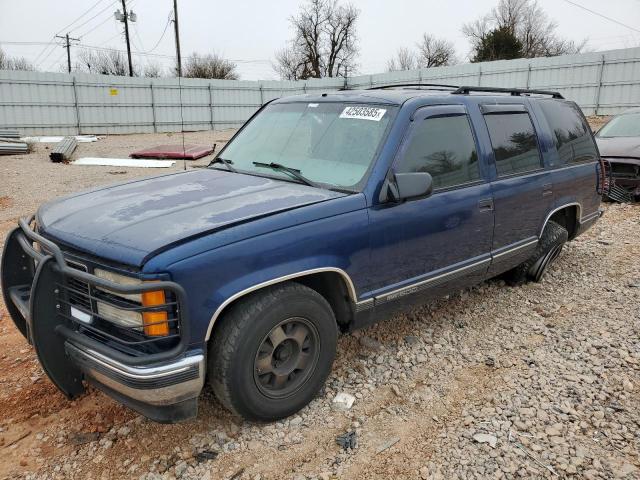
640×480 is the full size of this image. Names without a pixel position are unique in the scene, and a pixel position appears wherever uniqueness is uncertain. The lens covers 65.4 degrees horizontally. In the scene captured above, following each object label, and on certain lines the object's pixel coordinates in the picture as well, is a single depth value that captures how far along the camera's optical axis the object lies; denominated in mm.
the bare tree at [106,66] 55031
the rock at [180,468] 2554
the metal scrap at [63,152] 14930
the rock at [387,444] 2758
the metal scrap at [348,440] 2779
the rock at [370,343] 3875
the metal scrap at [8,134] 18292
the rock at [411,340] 3963
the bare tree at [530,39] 49406
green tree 38219
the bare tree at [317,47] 52188
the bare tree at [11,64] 48969
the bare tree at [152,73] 52884
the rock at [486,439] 2783
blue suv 2412
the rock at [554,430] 2859
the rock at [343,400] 3139
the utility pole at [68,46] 52188
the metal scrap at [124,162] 14102
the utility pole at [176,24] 31998
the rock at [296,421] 2956
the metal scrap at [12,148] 15992
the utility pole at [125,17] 36375
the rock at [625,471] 2545
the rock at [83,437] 2785
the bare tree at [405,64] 61831
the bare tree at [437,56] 56881
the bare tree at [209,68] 47312
